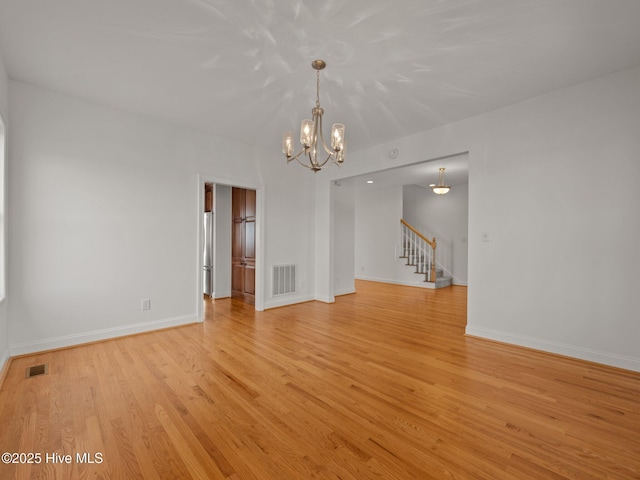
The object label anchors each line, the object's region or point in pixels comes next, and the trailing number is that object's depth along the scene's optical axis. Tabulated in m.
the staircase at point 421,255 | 7.91
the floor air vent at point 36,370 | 2.69
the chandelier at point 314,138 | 2.71
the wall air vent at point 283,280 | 5.42
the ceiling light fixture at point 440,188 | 7.26
